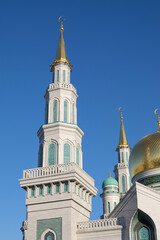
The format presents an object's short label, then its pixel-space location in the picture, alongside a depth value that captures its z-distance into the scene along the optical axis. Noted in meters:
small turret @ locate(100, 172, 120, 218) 36.69
